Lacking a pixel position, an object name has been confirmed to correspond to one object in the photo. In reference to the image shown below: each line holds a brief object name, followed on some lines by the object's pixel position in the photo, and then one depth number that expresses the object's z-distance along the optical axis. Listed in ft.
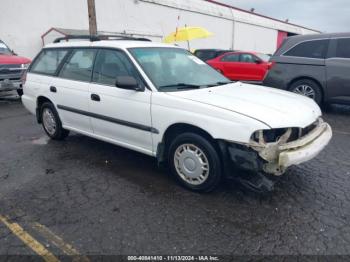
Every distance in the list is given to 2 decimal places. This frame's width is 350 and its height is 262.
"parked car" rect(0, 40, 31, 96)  31.21
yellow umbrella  39.44
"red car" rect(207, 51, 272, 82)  40.24
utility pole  39.45
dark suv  23.54
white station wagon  10.46
